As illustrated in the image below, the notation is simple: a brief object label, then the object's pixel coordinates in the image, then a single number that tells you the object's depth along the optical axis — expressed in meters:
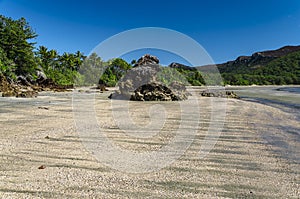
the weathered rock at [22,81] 18.35
